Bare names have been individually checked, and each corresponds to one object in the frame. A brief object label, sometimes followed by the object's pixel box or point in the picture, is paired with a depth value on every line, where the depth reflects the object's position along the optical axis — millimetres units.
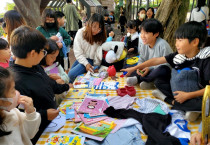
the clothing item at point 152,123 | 1262
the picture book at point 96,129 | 1332
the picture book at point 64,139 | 1258
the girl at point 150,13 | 5105
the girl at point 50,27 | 3013
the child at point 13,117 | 930
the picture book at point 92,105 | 1657
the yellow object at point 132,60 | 3174
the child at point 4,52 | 2076
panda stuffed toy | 2781
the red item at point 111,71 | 2557
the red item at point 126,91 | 1987
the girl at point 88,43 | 2780
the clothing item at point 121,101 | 1771
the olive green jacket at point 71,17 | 6504
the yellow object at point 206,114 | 981
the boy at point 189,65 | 1599
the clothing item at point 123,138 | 1281
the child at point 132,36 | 4133
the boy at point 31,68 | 1354
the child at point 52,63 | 1931
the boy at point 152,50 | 2162
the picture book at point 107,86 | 2188
